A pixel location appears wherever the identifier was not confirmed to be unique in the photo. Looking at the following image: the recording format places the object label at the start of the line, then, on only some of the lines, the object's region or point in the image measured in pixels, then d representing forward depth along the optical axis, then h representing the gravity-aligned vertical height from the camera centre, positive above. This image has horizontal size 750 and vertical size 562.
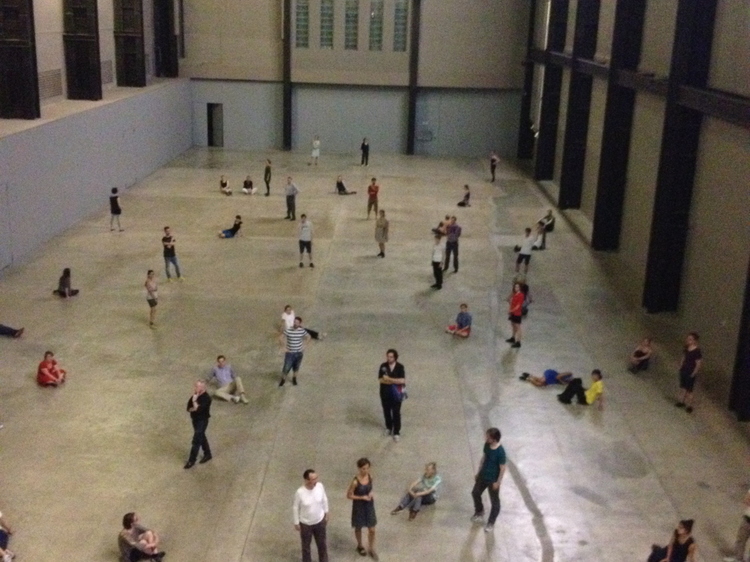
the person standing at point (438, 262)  21.92 -5.66
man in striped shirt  15.72 -5.67
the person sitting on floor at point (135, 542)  10.54 -6.17
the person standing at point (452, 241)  23.20 -5.42
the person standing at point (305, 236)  23.05 -5.37
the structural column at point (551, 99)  36.62 -2.57
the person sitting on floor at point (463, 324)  18.95 -6.17
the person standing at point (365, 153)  40.56 -5.59
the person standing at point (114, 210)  26.53 -5.64
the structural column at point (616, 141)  25.77 -2.98
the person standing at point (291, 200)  28.50 -5.53
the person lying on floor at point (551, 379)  16.53 -6.35
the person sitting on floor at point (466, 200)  32.25 -6.04
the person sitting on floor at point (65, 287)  20.36 -6.14
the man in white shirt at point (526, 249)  22.66 -5.44
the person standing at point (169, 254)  21.25 -5.58
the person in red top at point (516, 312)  18.22 -5.69
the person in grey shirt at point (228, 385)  15.37 -6.23
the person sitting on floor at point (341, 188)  33.72 -6.02
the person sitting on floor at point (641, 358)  17.22 -6.14
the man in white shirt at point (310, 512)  10.14 -5.53
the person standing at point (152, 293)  18.44 -5.59
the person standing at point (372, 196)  29.19 -5.41
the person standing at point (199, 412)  12.67 -5.52
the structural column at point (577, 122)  31.64 -3.00
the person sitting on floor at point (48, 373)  15.62 -6.20
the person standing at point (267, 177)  32.88 -5.55
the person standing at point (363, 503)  10.59 -5.65
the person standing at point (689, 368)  15.16 -5.61
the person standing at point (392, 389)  13.59 -5.51
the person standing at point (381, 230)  24.31 -5.45
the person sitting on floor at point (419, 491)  11.84 -6.10
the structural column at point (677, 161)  19.59 -2.72
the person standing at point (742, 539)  10.82 -6.08
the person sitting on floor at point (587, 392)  15.59 -6.25
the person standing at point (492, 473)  11.13 -5.57
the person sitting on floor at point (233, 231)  26.73 -6.15
